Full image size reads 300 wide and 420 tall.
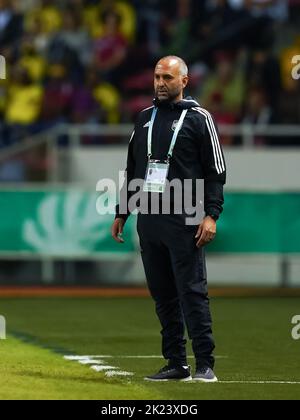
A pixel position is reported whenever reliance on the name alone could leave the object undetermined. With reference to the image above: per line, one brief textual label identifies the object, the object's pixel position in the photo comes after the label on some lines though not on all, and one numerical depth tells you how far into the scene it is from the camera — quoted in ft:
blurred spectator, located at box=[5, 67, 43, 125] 78.02
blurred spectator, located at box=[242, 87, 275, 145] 76.48
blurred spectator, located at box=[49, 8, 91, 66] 81.30
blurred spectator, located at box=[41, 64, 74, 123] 77.97
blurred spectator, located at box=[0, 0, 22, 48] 85.15
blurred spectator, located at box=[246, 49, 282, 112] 78.28
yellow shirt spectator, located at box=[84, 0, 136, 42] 83.92
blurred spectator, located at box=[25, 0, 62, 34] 83.92
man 33.24
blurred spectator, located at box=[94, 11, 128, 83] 81.97
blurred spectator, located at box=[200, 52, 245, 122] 78.12
